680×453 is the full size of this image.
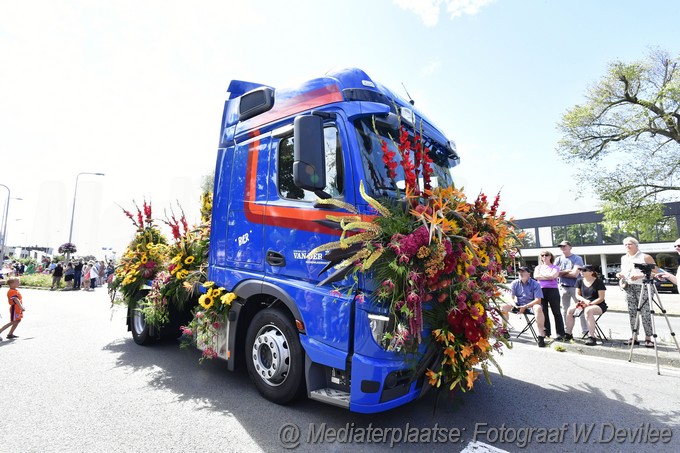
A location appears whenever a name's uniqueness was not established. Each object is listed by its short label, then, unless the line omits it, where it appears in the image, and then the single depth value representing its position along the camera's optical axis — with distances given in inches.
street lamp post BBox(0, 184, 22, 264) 1068.8
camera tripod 194.8
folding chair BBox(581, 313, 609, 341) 251.9
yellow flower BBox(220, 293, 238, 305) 141.9
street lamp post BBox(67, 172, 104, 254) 1028.5
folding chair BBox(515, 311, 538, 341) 259.6
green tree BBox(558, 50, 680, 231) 613.0
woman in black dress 243.1
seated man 249.0
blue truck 106.8
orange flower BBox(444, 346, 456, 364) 105.2
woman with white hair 228.5
